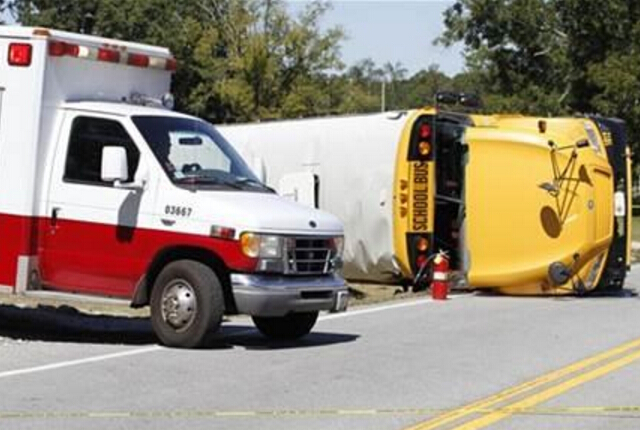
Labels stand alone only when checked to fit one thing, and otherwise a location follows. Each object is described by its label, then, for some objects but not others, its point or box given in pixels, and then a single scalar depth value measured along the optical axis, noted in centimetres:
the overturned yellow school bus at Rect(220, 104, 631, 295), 1783
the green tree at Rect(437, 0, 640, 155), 5309
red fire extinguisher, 1750
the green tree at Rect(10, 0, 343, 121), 5703
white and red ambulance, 1084
